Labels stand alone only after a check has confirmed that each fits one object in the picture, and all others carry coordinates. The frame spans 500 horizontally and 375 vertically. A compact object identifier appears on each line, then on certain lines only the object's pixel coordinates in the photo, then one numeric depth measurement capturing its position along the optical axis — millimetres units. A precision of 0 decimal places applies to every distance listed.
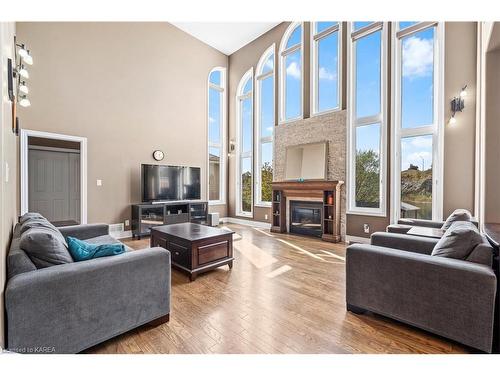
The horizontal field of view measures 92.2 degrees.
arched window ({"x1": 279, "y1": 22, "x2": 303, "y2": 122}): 5652
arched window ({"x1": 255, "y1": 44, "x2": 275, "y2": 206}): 6293
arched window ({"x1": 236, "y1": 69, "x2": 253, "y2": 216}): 6750
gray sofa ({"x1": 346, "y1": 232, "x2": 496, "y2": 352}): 1490
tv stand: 4895
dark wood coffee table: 2800
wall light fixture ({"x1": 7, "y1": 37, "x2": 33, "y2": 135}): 1790
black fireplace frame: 5059
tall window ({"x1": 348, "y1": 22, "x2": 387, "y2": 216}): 4387
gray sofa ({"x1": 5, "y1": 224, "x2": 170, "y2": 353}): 1298
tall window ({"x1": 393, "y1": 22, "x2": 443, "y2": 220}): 3836
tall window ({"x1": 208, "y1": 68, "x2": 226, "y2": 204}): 6929
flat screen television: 5102
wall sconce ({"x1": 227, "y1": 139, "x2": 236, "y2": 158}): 7066
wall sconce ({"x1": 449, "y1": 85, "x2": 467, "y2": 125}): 3494
